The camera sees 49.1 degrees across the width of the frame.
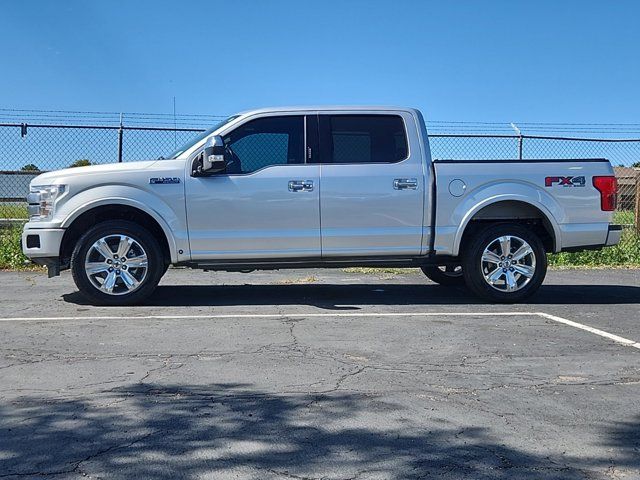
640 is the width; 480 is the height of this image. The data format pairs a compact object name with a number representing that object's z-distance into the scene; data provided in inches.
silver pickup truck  284.7
